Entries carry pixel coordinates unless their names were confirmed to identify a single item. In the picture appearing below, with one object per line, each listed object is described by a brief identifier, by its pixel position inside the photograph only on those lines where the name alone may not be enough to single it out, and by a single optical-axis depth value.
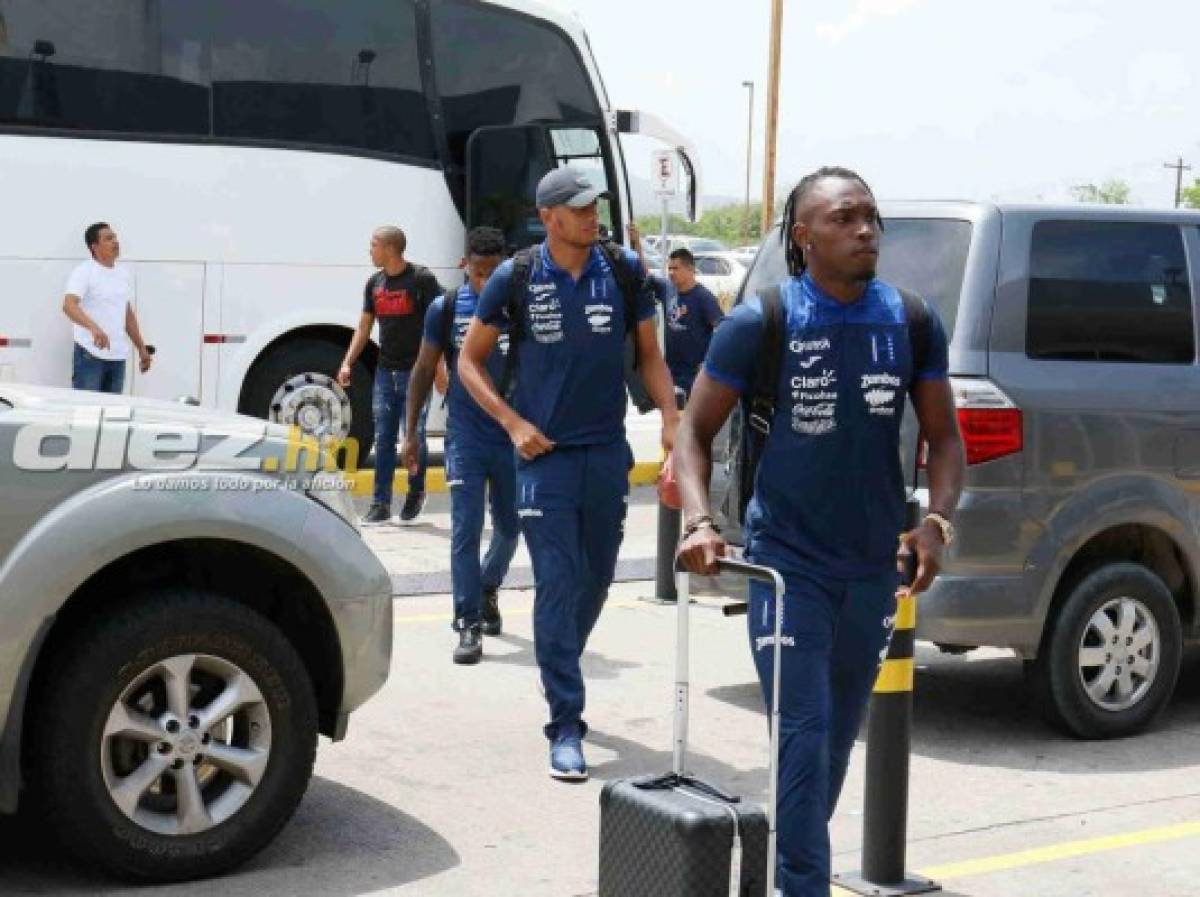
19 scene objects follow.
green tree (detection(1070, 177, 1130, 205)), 99.16
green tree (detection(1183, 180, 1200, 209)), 97.75
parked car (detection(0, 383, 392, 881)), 5.22
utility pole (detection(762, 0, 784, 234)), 36.03
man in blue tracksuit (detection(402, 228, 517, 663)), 8.50
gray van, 7.00
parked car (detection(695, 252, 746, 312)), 39.69
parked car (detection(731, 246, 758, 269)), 48.09
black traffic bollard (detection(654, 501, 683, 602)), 9.93
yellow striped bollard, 5.48
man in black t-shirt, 12.85
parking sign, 22.27
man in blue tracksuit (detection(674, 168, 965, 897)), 4.55
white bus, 13.95
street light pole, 101.69
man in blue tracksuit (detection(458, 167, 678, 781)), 6.70
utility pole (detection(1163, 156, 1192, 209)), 101.07
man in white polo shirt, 13.65
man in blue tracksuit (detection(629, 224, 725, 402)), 14.49
